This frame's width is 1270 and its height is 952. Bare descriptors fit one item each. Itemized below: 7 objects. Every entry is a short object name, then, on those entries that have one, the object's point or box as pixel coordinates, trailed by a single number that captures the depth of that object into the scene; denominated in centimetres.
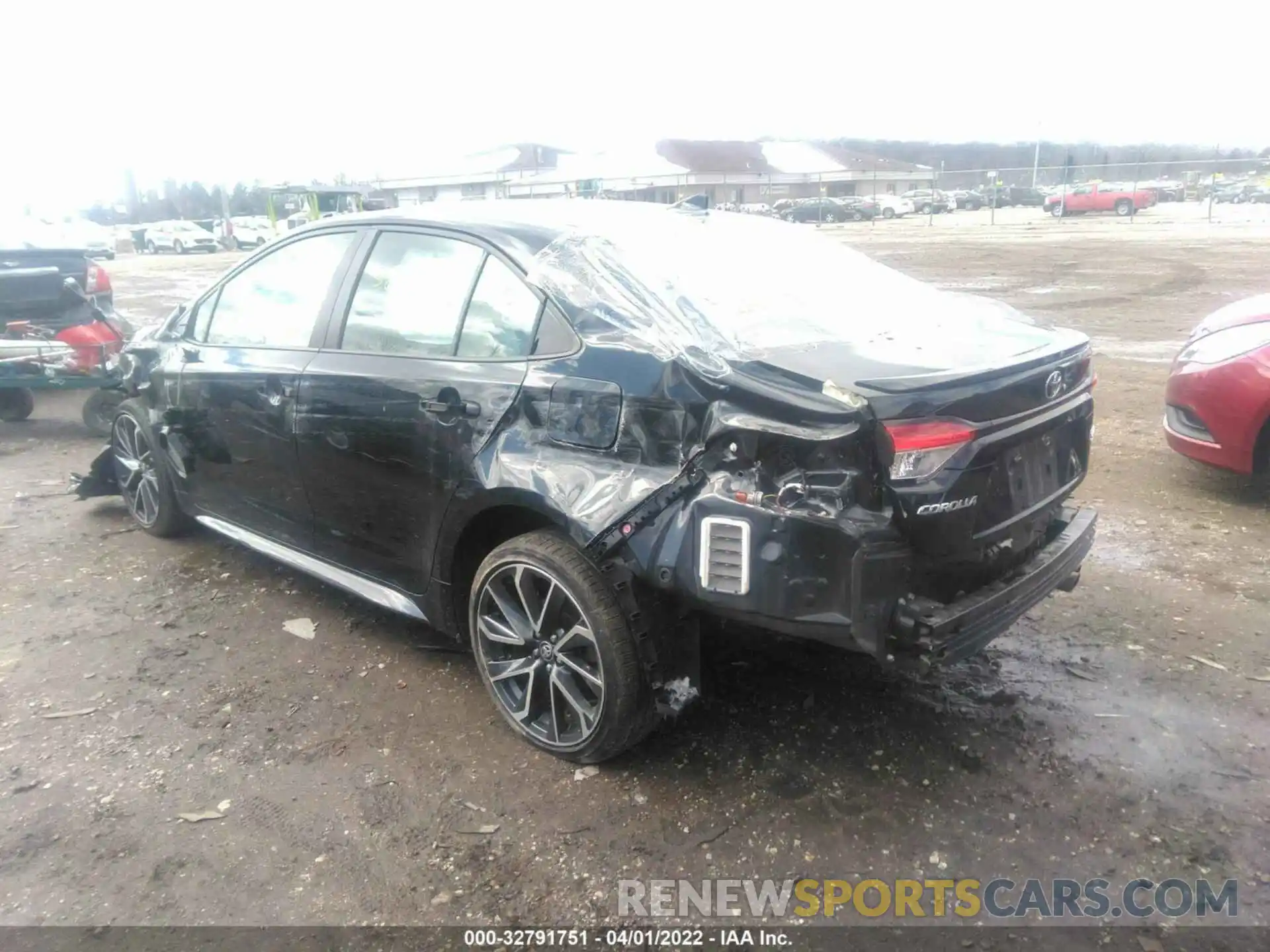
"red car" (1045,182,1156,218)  3747
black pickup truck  761
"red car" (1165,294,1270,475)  482
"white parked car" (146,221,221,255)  3822
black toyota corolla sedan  256
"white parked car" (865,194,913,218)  4538
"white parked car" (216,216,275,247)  3925
